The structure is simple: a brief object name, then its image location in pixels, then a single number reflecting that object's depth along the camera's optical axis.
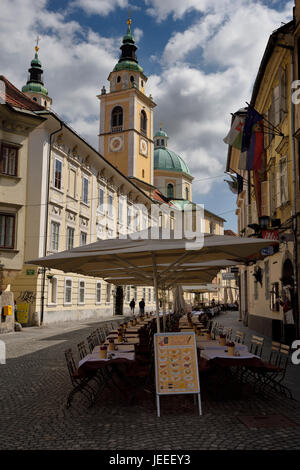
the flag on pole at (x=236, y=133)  19.84
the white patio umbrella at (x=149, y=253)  7.16
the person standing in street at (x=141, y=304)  38.80
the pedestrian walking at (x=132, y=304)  40.16
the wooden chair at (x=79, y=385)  7.29
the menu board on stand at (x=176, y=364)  6.94
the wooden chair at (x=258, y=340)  9.18
